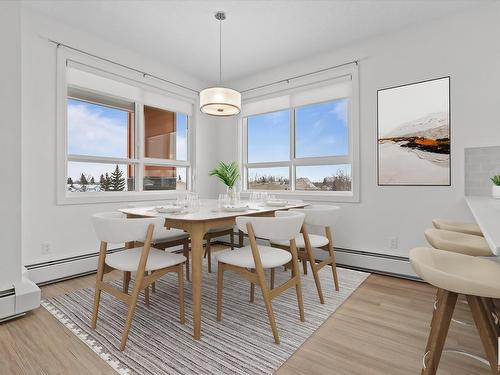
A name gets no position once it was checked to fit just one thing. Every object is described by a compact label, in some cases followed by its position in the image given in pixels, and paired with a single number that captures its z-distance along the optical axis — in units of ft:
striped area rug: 5.01
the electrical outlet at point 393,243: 9.80
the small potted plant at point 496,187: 7.41
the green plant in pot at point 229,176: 8.78
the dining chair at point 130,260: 5.50
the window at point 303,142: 11.42
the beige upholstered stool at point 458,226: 6.31
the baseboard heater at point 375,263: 9.48
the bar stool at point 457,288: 3.17
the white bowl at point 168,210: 7.00
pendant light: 8.87
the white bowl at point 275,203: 9.05
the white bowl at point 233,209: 7.50
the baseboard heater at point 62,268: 8.69
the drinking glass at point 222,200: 8.66
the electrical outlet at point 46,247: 8.99
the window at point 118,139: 10.02
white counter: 2.94
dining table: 5.84
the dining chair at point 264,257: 5.77
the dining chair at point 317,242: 7.57
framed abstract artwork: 8.98
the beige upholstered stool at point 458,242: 5.06
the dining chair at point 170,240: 8.43
